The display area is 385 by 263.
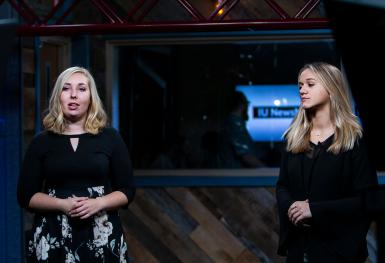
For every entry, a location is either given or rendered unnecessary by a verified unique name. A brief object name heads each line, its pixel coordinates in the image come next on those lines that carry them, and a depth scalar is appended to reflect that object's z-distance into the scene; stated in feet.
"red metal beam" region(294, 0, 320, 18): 14.83
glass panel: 21.25
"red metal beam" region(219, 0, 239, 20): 14.68
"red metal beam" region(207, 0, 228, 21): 14.96
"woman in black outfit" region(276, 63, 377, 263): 9.89
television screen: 21.40
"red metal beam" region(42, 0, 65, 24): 15.48
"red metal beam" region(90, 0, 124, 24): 15.19
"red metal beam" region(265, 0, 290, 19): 14.65
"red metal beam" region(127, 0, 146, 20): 14.93
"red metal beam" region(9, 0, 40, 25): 15.62
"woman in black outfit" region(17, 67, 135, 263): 10.73
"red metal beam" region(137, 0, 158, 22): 15.00
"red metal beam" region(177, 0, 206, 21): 14.96
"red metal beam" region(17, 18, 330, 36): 14.76
